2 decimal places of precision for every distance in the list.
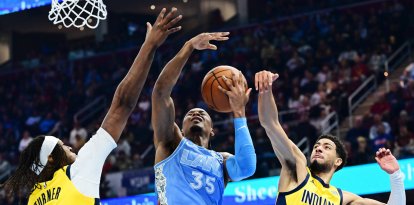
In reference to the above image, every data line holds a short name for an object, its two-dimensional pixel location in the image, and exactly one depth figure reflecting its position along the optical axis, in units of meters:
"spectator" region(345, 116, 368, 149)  11.94
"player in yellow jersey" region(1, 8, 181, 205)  3.78
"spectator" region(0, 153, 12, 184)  16.16
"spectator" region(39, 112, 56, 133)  17.97
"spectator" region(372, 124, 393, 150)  11.39
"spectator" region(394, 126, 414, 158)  10.89
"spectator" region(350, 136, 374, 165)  11.23
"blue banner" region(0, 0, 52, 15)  8.65
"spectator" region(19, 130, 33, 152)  16.22
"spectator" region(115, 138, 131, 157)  14.85
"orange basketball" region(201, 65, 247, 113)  5.07
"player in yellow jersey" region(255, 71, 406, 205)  5.34
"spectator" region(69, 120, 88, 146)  15.31
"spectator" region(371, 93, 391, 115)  12.80
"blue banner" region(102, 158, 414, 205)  10.90
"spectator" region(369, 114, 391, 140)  11.86
